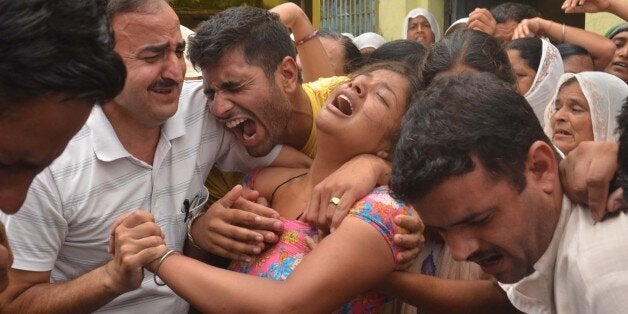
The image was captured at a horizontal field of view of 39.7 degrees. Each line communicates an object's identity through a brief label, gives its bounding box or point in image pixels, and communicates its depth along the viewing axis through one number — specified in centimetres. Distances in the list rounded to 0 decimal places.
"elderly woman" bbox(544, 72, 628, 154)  367
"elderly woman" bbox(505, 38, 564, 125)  429
